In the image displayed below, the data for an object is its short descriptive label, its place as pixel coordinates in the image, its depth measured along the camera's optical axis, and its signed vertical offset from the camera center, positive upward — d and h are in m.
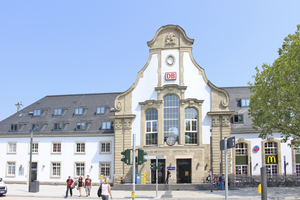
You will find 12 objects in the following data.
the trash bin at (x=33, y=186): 30.48 -4.51
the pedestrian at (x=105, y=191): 15.10 -2.47
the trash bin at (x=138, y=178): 35.09 -4.34
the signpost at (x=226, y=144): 14.56 -0.28
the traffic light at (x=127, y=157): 17.22 -1.00
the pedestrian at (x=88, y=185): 27.38 -3.97
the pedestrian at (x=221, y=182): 30.36 -4.14
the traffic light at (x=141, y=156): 17.56 -0.97
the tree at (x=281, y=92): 25.62 +3.78
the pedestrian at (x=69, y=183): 26.78 -3.71
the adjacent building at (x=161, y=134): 36.28 +0.57
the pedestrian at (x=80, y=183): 27.66 -3.84
